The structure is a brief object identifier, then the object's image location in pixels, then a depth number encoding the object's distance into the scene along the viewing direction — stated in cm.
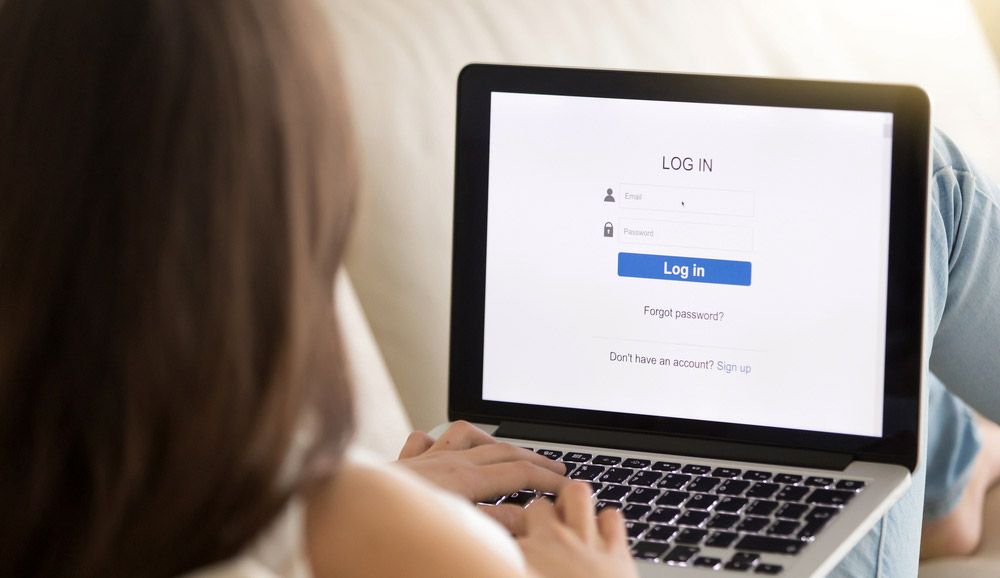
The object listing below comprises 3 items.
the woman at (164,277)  107
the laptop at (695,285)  140
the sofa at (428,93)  171
